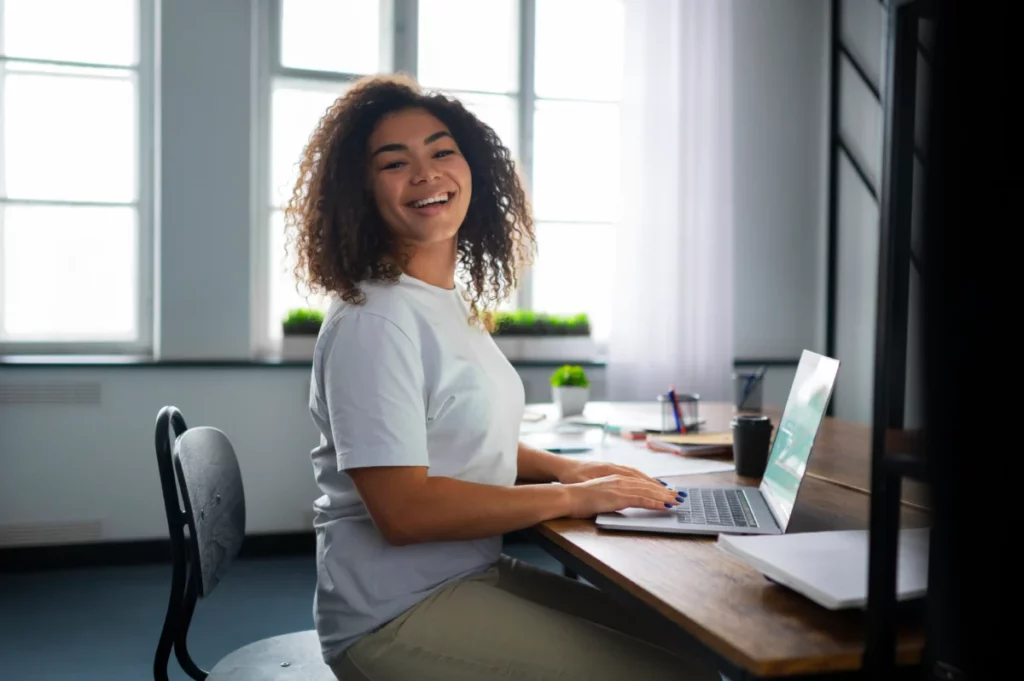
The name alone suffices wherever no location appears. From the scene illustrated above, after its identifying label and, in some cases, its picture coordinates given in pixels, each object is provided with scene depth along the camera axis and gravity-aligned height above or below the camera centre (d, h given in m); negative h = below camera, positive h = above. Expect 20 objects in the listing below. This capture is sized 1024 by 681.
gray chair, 1.29 -0.40
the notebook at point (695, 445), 1.83 -0.30
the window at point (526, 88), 3.69 +1.01
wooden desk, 0.75 -0.31
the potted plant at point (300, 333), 3.60 -0.12
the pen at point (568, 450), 1.84 -0.31
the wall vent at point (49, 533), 3.23 -0.90
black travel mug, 1.59 -0.25
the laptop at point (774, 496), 1.15 -0.28
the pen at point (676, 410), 2.10 -0.25
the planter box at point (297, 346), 3.59 -0.18
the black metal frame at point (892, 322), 0.69 -0.01
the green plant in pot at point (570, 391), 2.40 -0.23
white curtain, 3.79 +0.47
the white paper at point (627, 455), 1.65 -0.31
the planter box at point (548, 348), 3.83 -0.18
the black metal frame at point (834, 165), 4.04 +0.71
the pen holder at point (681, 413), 2.15 -0.27
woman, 1.10 -0.21
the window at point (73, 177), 3.50 +0.53
